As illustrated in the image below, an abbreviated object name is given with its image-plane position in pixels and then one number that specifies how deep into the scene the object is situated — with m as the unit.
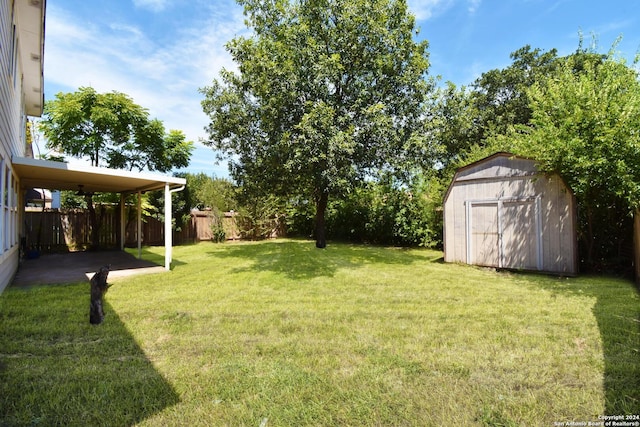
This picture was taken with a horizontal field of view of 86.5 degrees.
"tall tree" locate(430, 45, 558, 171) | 21.58
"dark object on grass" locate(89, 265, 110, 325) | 4.29
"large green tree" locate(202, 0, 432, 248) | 9.18
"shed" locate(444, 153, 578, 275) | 7.85
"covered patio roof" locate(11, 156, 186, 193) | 6.72
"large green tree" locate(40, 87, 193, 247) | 12.47
